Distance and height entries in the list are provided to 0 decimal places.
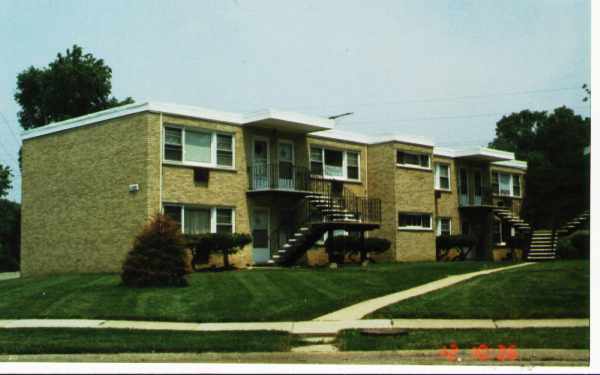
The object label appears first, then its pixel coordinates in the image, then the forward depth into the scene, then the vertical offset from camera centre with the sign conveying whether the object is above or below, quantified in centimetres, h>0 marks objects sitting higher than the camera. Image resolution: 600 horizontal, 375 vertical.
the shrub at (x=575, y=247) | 3253 -133
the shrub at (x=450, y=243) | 3697 -130
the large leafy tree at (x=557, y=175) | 3728 +229
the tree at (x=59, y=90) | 4619 +810
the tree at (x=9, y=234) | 5308 -130
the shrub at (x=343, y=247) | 2911 -121
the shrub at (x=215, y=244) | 2492 -93
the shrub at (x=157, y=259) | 1917 -112
